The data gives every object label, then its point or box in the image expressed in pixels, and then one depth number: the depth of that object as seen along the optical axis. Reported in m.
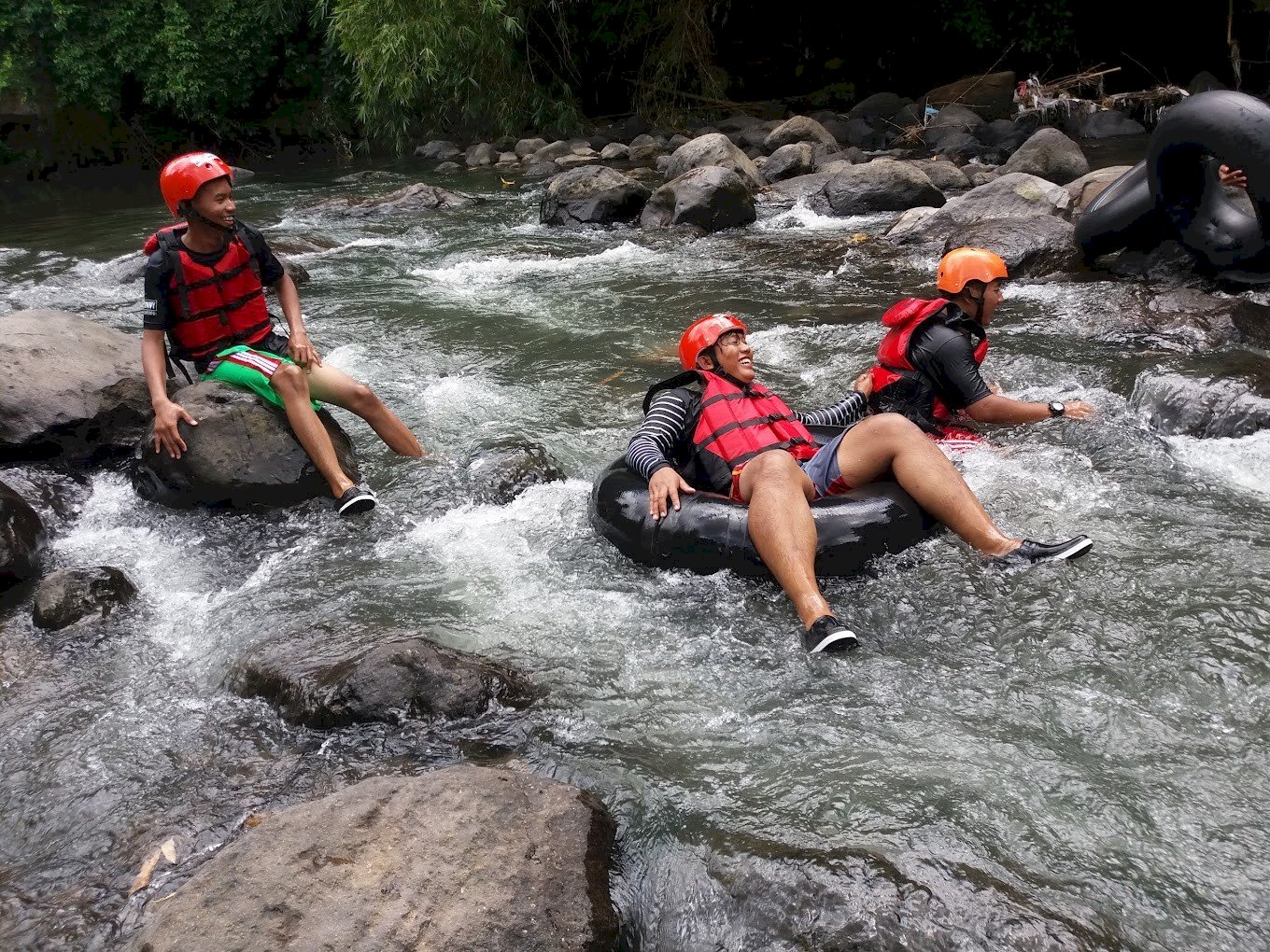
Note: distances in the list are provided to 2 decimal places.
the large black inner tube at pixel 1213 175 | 7.14
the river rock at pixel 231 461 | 5.14
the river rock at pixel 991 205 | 9.63
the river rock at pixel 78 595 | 4.25
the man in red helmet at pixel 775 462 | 3.96
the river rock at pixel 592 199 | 12.31
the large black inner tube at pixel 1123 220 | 7.91
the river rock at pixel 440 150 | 19.89
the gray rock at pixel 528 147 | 18.88
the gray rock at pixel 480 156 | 18.62
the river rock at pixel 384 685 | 3.53
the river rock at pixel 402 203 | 14.34
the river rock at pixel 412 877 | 2.48
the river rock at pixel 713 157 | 13.27
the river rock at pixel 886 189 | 11.55
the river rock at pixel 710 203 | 11.43
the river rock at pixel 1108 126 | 16.05
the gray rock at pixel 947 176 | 12.57
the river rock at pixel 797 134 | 15.77
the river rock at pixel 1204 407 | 5.21
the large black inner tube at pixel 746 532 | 4.13
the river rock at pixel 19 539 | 4.58
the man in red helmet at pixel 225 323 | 5.06
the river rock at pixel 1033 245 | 8.47
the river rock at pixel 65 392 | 5.52
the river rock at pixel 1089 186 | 9.92
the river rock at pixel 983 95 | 17.79
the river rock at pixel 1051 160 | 12.32
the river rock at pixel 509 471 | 5.31
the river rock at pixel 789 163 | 14.24
